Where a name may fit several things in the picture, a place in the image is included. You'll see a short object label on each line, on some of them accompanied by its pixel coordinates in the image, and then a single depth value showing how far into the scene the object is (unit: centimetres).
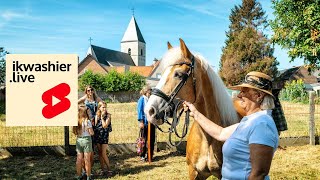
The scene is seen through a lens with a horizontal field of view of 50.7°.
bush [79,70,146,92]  4928
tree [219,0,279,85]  4803
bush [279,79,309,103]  3139
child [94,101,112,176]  757
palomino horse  344
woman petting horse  217
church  7122
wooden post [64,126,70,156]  928
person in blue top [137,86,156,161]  873
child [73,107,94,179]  682
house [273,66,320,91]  6087
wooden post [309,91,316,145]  1009
